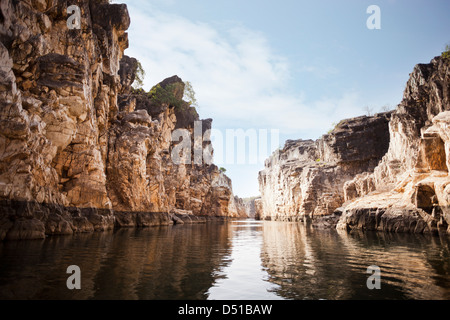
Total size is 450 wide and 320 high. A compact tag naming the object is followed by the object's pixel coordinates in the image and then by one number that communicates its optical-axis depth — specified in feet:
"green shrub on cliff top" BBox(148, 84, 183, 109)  194.90
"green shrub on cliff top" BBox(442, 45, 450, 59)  118.61
